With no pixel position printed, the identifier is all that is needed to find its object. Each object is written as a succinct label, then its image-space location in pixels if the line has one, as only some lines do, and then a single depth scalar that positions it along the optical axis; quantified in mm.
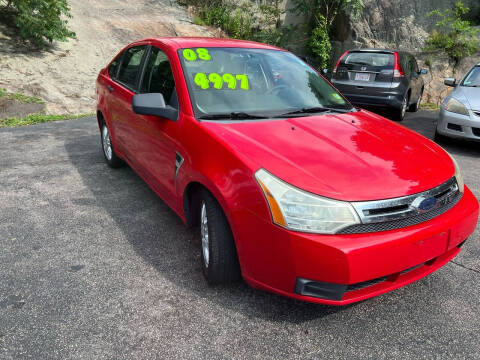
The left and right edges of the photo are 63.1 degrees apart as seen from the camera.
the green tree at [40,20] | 9281
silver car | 6047
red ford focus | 1997
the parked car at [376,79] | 8453
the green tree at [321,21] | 14477
